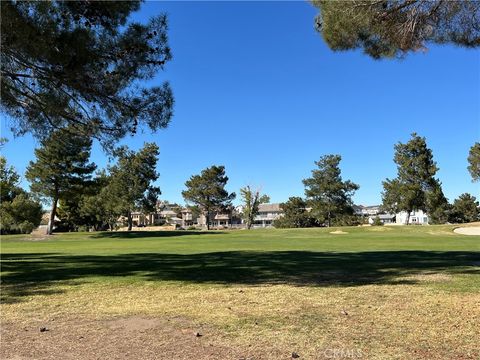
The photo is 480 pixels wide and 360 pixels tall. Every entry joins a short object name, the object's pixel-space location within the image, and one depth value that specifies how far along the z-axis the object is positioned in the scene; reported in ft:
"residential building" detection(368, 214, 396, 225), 390.21
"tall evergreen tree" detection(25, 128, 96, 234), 151.74
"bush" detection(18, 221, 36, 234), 177.02
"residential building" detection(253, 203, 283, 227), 436.19
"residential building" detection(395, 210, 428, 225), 312.40
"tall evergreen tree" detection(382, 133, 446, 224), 207.62
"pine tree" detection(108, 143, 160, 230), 202.59
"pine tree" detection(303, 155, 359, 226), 241.55
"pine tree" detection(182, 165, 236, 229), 272.72
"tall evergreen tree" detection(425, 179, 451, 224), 207.21
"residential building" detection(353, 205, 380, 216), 500.90
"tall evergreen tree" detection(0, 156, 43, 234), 174.60
